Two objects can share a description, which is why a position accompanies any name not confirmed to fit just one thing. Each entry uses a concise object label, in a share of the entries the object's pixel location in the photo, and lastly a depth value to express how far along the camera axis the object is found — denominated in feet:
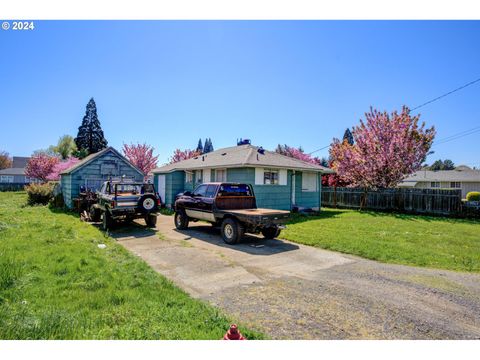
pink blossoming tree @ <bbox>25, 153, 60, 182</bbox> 122.52
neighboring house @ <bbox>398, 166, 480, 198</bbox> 116.98
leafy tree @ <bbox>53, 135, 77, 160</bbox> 206.51
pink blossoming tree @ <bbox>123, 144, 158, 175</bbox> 120.26
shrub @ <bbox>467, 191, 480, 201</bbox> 99.86
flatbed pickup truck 29.14
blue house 50.11
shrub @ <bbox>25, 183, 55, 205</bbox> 66.59
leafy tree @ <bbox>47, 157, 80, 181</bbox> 121.69
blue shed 57.26
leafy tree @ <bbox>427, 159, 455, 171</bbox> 261.85
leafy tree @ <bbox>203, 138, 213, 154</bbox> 323.45
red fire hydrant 9.32
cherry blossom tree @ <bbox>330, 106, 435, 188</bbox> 64.90
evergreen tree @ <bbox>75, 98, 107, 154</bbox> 179.01
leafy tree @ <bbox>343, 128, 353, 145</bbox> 242.37
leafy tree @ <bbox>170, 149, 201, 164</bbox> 130.02
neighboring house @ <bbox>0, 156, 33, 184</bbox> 187.83
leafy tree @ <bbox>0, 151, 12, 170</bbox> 220.23
